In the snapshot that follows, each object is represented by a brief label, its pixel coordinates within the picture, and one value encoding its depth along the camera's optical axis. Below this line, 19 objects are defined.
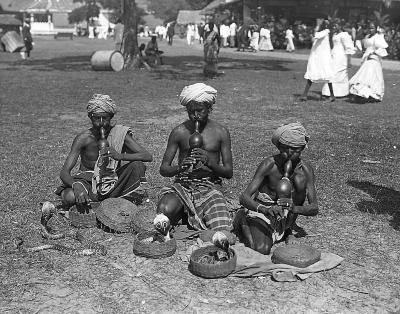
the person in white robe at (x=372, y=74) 12.49
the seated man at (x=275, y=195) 4.23
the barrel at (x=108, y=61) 19.39
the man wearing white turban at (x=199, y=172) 4.59
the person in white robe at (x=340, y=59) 12.21
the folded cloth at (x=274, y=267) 3.86
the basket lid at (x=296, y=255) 3.93
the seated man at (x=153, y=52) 21.52
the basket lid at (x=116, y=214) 4.64
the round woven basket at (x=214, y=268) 3.79
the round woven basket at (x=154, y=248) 4.14
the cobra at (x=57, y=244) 4.25
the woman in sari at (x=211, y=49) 16.52
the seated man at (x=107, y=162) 4.89
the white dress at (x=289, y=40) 32.31
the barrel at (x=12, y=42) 32.34
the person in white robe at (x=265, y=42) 33.36
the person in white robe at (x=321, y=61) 12.08
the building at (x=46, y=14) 76.00
